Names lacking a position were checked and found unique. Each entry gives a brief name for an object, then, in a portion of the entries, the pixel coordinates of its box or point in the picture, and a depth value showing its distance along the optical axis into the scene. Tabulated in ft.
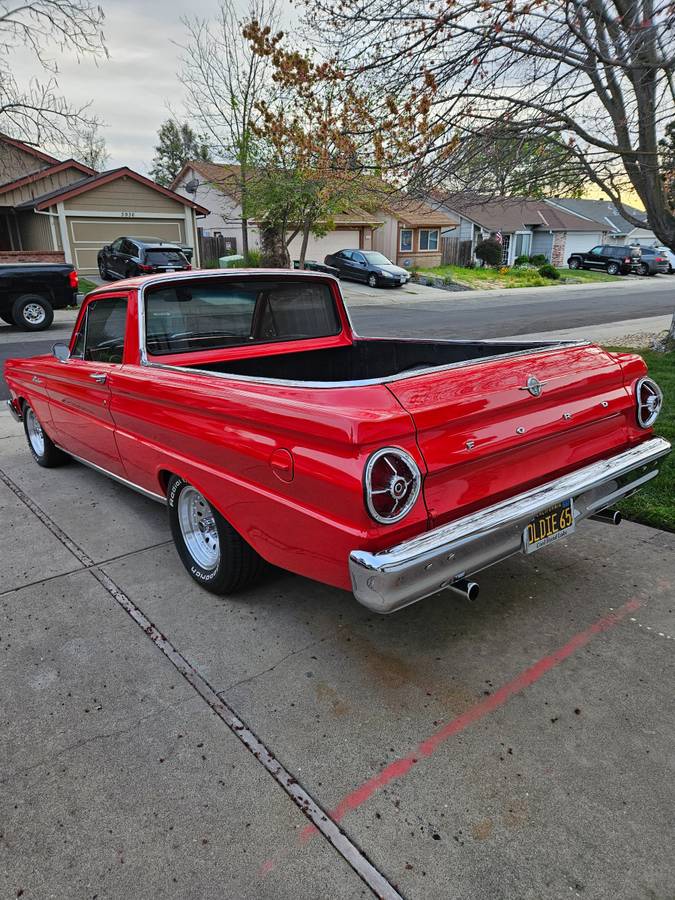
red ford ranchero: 7.80
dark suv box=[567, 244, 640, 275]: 119.34
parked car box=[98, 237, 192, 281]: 67.46
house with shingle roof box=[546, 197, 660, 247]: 161.79
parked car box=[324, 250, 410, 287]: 89.30
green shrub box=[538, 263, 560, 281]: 108.68
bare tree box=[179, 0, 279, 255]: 74.28
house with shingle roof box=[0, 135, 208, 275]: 79.87
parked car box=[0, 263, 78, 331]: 45.27
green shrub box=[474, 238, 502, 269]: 123.03
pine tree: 196.44
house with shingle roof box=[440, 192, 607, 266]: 130.11
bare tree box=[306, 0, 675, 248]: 20.02
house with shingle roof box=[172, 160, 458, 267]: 105.40
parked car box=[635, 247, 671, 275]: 119.03
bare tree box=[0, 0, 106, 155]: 58.08
